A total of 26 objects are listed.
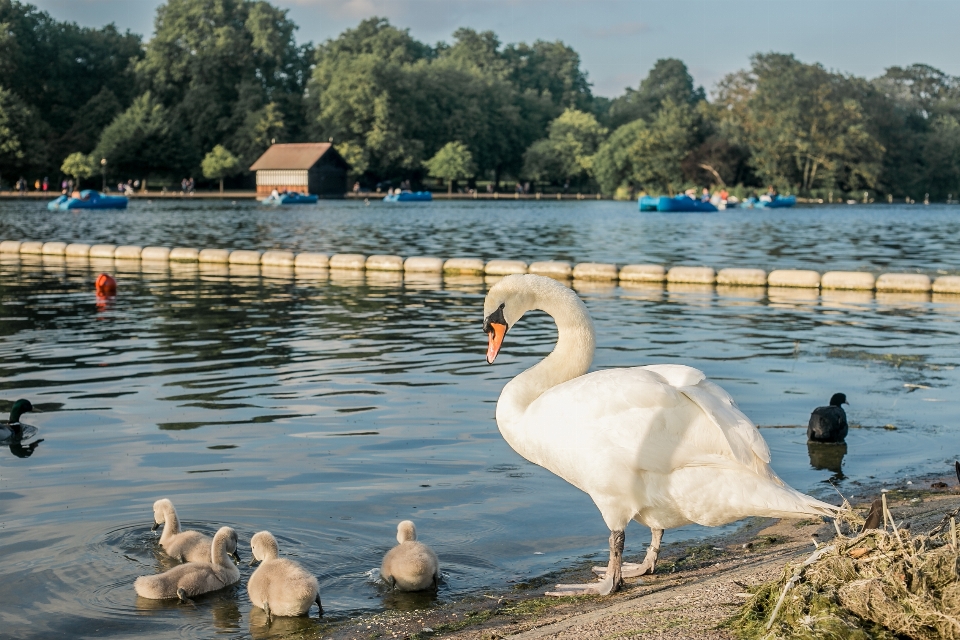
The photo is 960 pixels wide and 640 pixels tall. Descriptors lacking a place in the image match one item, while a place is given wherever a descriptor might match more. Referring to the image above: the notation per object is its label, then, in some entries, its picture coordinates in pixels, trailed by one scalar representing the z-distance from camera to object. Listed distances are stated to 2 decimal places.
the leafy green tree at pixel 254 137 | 102.06
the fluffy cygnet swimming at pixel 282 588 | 5.23
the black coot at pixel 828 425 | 8.70
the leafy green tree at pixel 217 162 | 99.06
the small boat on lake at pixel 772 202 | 82.56
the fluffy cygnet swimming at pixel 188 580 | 5.62
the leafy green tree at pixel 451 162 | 106.50
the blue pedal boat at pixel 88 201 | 64.31
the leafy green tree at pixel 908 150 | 101.75
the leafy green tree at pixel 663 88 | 159.19
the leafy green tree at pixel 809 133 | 94.56
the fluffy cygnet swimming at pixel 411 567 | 5.56
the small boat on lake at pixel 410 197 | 91.56
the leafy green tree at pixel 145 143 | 92.12
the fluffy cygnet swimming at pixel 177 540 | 6.00
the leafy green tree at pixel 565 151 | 112.56
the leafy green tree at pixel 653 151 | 99.31
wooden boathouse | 95.56
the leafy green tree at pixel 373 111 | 101.69
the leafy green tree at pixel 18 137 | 89.50
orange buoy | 20.03
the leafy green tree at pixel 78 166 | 91.94
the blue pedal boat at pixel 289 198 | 83.00
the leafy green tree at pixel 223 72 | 103.25
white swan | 5.07
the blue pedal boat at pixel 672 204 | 69.75
